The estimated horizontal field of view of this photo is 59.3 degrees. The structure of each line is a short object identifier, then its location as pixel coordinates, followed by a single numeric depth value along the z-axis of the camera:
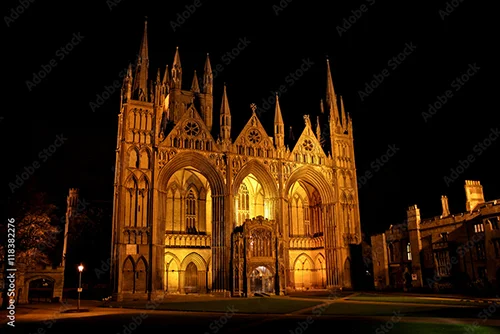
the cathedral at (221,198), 47.03
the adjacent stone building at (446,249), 40.00
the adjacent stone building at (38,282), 40.75
